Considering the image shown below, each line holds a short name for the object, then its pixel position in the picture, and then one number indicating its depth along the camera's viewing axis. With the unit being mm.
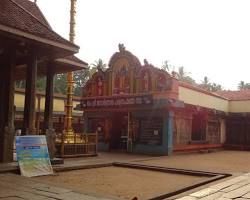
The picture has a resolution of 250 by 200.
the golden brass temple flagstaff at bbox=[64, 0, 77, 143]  12352
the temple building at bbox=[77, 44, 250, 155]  14343
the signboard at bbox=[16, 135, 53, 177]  7891
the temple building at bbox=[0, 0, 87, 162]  8069
